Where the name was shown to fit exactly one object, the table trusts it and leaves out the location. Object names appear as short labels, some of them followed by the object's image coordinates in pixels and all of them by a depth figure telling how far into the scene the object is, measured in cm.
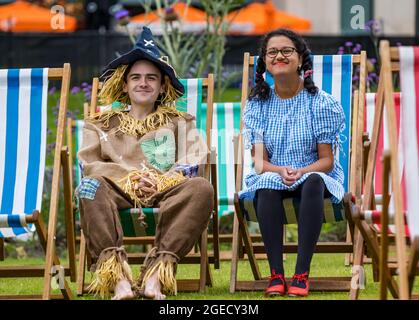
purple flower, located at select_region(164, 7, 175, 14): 1113
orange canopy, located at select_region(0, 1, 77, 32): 2226
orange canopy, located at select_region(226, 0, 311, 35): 2205
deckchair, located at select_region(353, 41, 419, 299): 534
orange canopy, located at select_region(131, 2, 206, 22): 2105
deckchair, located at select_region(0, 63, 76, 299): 678
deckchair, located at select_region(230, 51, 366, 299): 697
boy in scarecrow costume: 648
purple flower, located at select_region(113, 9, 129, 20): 1116
